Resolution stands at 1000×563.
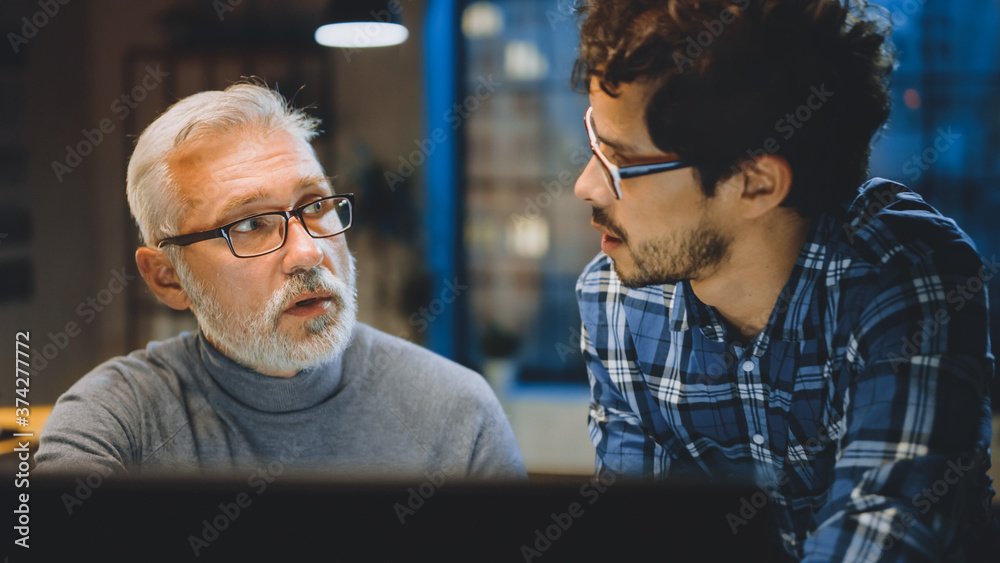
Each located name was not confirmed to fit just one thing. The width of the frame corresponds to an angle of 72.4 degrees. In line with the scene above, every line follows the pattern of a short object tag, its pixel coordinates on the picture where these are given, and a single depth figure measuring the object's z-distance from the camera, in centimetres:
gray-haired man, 126
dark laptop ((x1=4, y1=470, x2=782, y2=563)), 97
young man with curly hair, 94
